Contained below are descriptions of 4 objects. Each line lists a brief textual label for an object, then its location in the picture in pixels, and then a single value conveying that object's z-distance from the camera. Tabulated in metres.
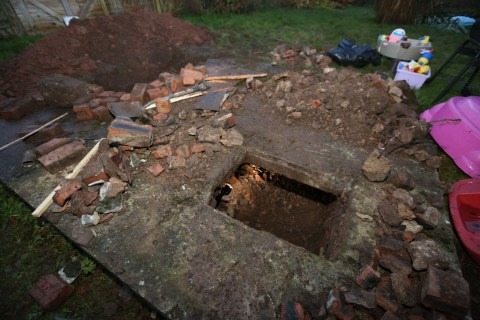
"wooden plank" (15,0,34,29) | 6.40
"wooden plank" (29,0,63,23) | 6.62
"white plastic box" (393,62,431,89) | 4.00
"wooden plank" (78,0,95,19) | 7.33
